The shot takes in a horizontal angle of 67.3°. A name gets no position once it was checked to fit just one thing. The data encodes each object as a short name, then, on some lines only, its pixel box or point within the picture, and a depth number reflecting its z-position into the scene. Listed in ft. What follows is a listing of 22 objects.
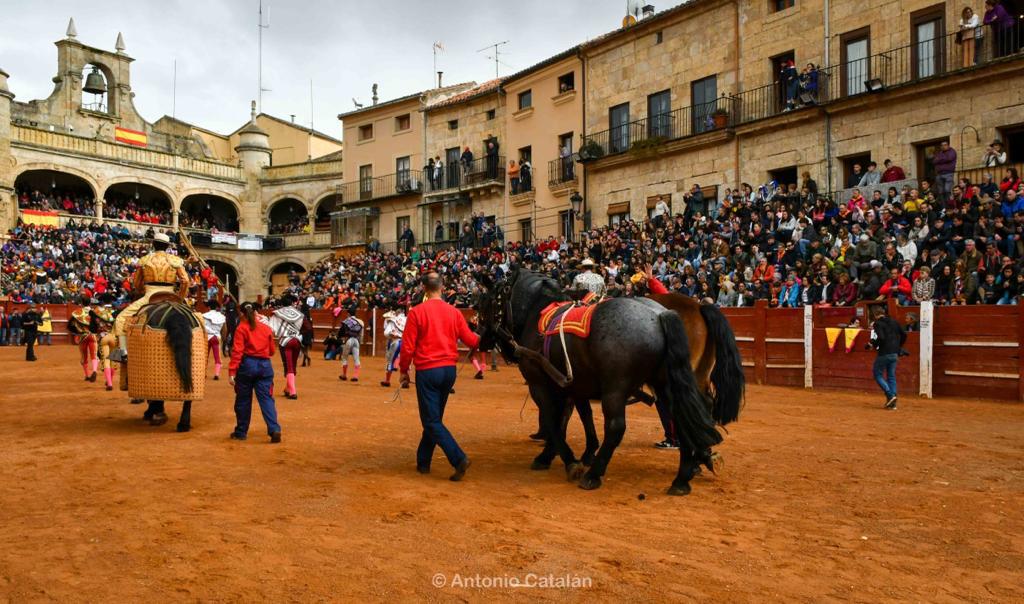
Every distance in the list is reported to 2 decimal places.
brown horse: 22.54
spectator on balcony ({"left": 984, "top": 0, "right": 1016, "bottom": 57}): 57.77
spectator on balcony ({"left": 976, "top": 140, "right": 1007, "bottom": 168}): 54.70
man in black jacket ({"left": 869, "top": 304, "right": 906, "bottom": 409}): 40.06
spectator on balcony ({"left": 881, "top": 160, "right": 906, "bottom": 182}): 61.00
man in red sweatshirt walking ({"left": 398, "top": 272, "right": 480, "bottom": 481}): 21.74
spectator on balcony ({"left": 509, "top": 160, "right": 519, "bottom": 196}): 109.50
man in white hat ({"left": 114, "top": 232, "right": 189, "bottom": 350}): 32.37
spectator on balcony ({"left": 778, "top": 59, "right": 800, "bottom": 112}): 71.77
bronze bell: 153.17
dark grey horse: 20.39
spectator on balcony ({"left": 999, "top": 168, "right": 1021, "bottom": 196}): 48.44
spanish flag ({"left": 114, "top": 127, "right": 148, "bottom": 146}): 153.63
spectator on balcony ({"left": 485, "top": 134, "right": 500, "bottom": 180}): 113.60
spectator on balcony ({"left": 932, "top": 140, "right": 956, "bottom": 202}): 54.95
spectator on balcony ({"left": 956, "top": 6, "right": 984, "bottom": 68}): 59.88
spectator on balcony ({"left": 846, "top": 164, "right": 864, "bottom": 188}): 62.34
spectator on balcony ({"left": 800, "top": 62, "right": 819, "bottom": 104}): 70.38
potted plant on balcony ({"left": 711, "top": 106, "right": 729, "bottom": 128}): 78.74
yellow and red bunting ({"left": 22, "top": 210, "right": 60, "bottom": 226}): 127.85
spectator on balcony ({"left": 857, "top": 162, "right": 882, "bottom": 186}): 61.77
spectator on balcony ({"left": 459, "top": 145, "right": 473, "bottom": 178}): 117.60
